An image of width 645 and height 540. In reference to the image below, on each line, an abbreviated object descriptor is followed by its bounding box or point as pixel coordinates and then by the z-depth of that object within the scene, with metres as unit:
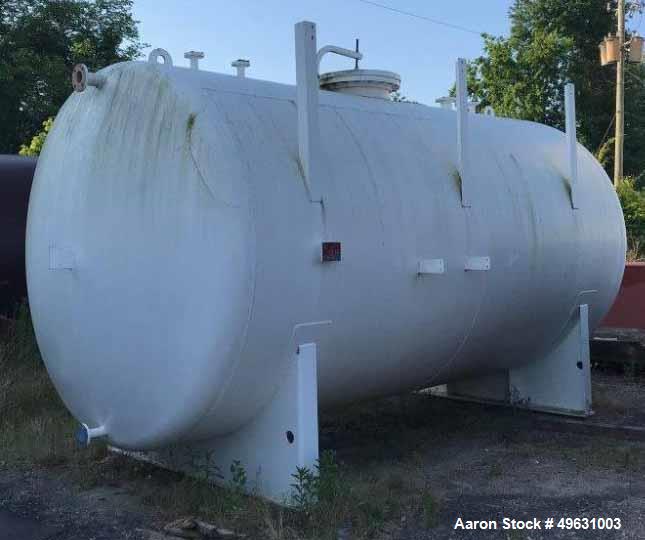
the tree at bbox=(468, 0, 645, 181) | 24.77
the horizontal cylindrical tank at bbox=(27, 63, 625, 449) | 3.91
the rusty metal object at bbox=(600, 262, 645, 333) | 8.96
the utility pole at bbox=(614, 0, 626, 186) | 18.56
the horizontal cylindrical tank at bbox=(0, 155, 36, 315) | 8.00
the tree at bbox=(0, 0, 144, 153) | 22.55
